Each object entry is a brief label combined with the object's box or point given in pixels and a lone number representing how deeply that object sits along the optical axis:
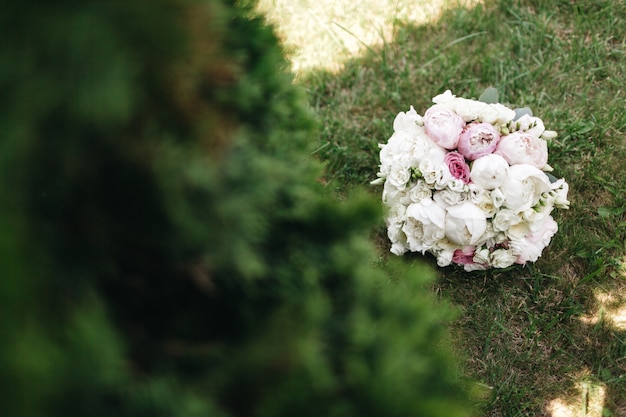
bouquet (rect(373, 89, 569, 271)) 2.01
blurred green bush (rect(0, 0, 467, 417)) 0.62
